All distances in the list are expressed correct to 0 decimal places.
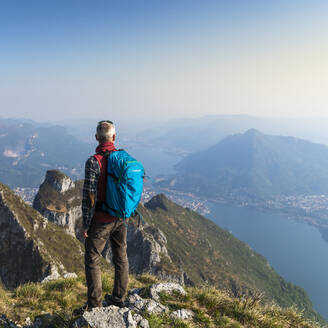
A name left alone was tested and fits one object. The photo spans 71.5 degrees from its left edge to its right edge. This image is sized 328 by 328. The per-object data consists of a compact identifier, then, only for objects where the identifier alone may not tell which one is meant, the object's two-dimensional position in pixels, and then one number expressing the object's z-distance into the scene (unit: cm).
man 474
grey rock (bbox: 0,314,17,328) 489
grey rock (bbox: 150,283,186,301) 601
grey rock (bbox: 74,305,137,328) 434
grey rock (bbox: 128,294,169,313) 522
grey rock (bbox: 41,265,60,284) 3872
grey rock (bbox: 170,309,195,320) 521
